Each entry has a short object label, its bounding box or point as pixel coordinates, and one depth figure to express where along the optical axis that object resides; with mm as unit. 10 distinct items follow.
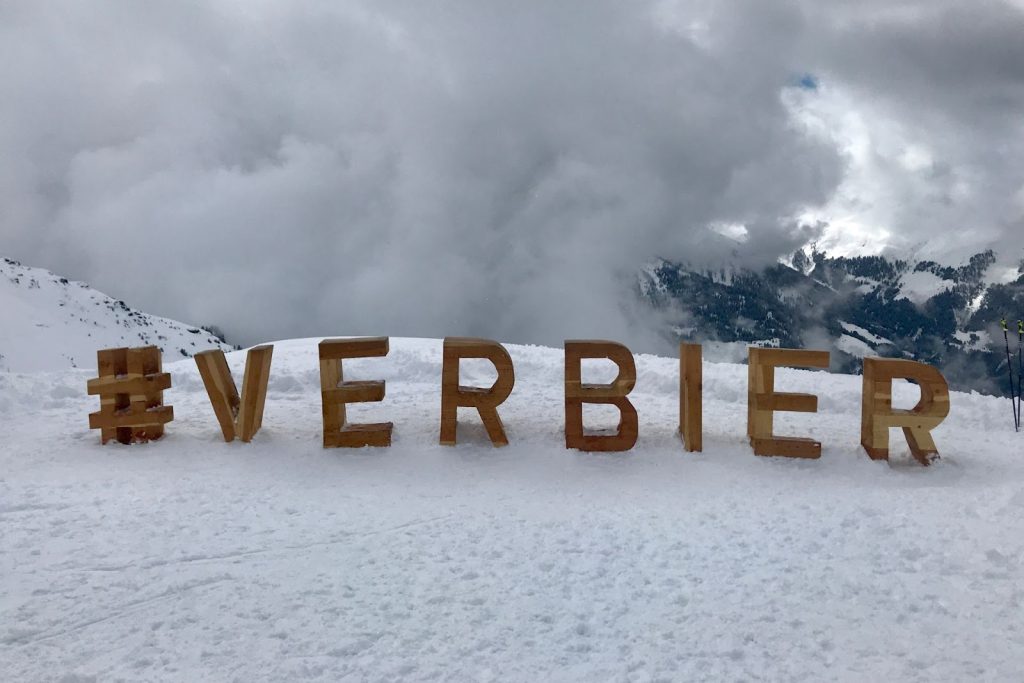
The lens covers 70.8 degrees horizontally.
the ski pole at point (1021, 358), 11445
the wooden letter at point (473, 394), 11555
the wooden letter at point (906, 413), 10938
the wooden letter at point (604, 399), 11375
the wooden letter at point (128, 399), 11820
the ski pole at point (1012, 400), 12928
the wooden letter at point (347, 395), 11602
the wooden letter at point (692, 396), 11344
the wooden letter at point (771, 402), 11164
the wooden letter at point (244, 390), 11820
